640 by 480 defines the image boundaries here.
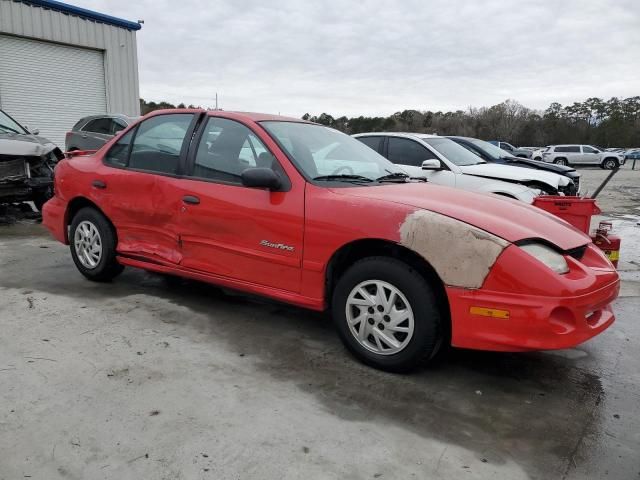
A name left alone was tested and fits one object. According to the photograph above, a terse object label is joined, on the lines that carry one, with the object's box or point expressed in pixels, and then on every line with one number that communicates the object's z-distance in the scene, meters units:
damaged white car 7.21
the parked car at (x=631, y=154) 44.87
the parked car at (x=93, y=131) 11.83
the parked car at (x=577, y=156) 34.34
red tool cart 4.57
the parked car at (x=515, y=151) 28.77
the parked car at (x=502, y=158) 9.72
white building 13.84
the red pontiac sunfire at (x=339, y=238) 2.79
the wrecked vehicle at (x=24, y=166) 7.66
